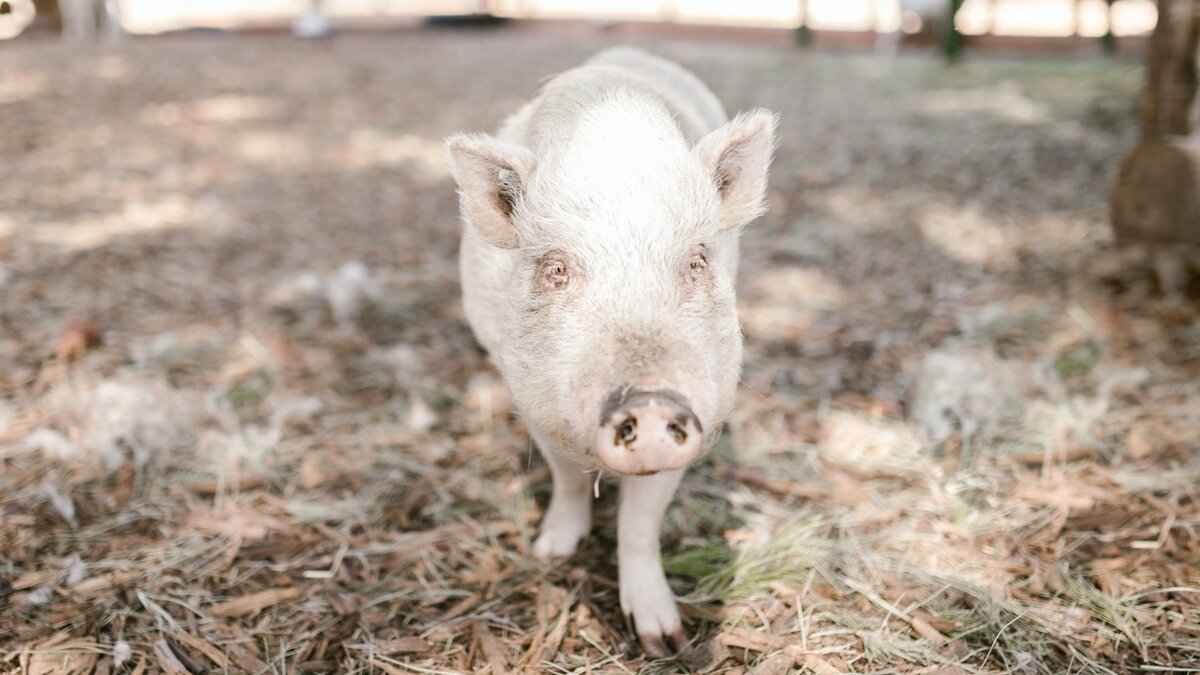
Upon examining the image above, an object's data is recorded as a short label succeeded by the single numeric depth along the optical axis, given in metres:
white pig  2.02
